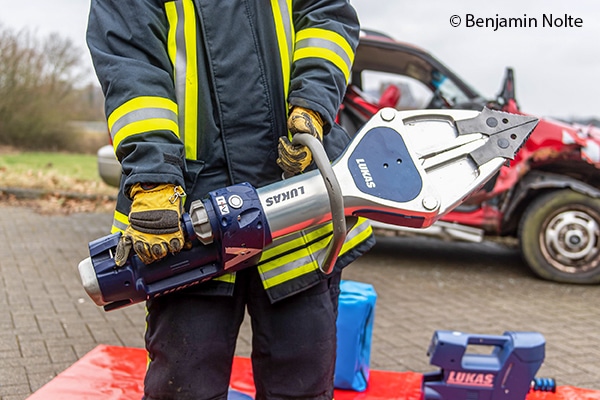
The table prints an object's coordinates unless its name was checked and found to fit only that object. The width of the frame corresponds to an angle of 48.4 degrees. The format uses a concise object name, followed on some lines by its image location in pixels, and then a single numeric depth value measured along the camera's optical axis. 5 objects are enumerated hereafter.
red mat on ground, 2.83
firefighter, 1.71
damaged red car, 5.52
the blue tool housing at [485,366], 2.77
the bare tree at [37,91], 13.55
